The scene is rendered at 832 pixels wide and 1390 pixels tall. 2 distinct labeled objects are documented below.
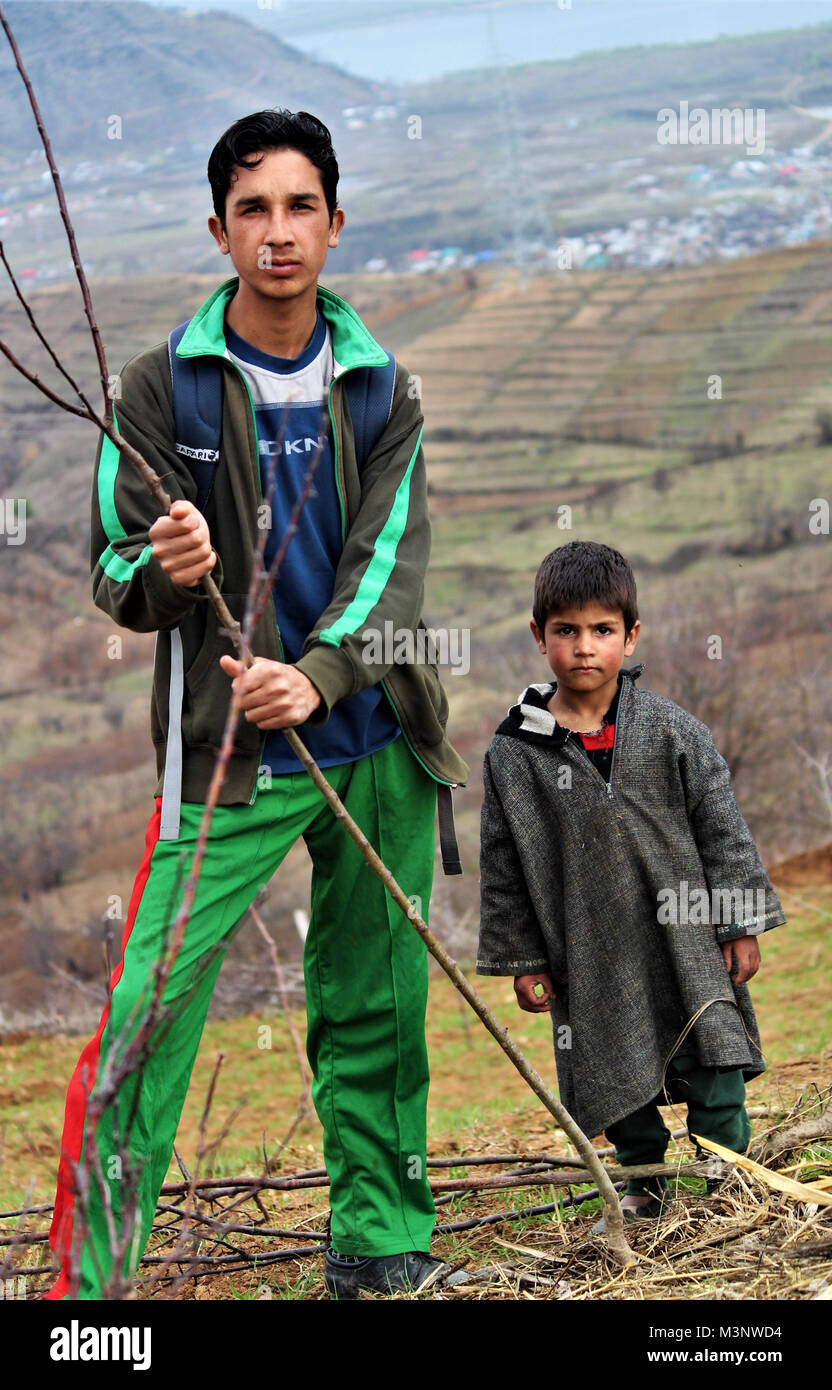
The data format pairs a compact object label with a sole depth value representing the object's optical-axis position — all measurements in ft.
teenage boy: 7.87
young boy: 9.09
